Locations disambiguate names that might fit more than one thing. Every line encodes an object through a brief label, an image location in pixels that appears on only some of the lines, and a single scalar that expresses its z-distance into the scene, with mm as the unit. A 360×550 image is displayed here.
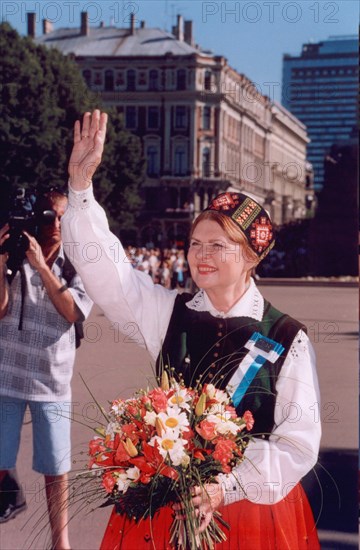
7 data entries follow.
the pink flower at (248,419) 2515
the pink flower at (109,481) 2453
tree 13586
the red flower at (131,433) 2443
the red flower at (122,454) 2420
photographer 3936
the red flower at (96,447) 2520
